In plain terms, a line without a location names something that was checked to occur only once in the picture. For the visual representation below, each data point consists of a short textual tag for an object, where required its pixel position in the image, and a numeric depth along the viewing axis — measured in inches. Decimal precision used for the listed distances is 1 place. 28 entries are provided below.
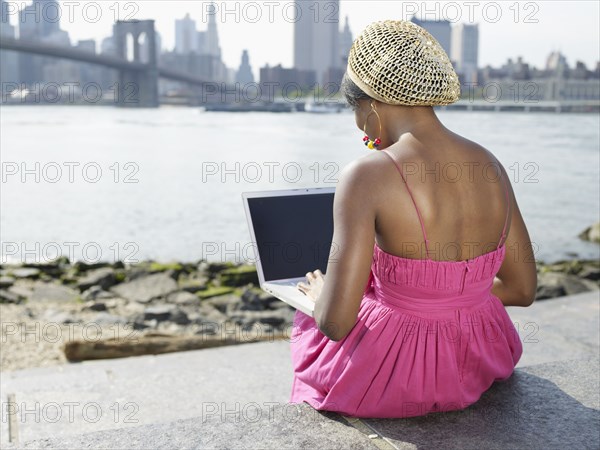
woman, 54.0
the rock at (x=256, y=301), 202.5
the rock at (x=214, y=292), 227.1
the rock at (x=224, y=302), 209.0
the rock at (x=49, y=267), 278.5
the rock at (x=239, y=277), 243.9
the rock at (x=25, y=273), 273.9
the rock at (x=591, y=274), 249.3
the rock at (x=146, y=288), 231.8
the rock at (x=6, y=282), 251.1
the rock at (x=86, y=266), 283.7
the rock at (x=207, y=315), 189.6
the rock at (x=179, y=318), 187.0
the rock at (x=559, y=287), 201.5
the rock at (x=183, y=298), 220.1
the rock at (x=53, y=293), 234.5
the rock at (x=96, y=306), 216.4
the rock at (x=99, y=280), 248.1
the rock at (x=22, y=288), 240.1
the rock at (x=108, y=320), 192.0
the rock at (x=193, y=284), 238.5
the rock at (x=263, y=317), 179.5
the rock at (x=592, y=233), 454.0
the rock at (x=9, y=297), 229.8
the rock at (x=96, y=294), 233.8
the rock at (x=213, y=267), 272.1
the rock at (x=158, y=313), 188.7
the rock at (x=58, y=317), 195.2
